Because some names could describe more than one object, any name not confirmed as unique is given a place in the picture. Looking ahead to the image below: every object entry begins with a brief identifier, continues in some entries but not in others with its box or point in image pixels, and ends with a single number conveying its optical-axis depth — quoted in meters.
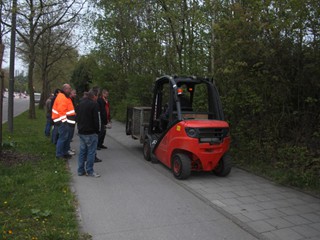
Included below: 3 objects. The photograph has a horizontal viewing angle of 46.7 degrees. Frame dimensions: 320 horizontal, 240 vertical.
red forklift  7.38
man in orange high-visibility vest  9.14
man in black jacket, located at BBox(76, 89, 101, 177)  7.66
